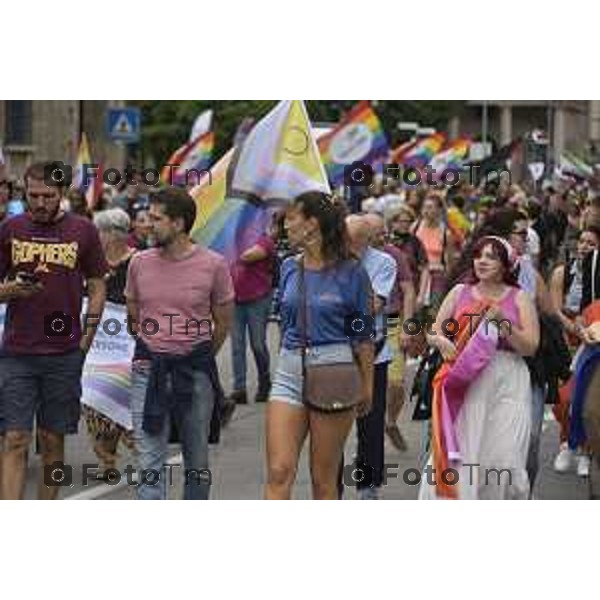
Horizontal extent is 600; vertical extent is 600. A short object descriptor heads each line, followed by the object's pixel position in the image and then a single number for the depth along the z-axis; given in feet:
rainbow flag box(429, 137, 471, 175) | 110.68
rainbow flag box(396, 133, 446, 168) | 120.26
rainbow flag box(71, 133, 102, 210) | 70.60
